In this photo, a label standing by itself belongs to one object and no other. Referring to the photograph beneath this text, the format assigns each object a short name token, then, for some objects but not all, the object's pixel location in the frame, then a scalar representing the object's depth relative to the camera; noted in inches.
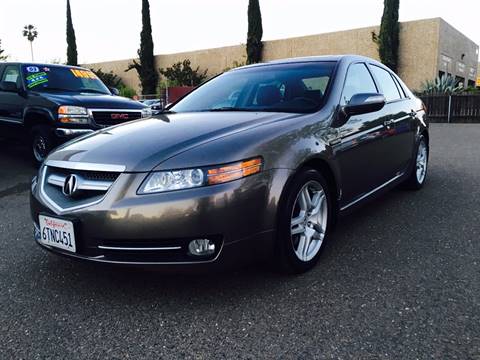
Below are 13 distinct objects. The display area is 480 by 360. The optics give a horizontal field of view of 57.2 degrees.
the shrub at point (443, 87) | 676.7
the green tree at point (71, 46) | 1321.4
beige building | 887.1
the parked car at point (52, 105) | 241.0
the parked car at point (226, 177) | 86.4
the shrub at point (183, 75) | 1197.7
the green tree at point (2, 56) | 1007.0
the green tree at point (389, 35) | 855.1
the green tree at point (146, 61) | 1205.0
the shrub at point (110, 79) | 1433.3
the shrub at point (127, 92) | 1196.9
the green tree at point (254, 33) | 1048.2
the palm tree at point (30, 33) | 2824.8
